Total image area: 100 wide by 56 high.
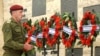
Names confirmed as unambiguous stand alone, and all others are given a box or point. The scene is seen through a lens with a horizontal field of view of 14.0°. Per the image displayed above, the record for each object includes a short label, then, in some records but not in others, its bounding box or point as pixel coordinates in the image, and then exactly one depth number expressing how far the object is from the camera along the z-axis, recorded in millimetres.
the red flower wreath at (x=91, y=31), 7082
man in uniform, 5543
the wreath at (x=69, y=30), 7504
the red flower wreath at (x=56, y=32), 7627
